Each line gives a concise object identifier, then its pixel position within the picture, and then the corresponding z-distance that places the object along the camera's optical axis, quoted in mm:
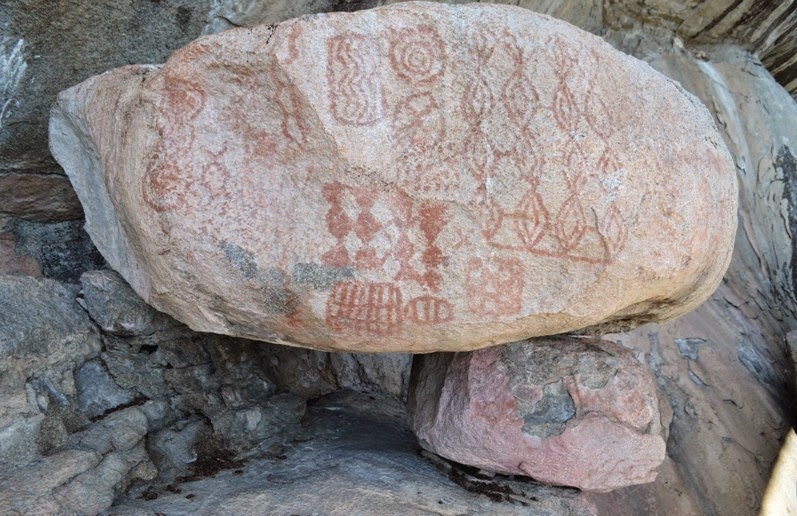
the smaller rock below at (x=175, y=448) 2219
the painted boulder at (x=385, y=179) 1855
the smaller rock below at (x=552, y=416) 2277
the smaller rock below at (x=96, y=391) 2172
